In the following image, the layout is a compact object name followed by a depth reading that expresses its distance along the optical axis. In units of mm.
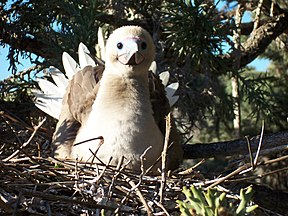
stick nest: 1837
